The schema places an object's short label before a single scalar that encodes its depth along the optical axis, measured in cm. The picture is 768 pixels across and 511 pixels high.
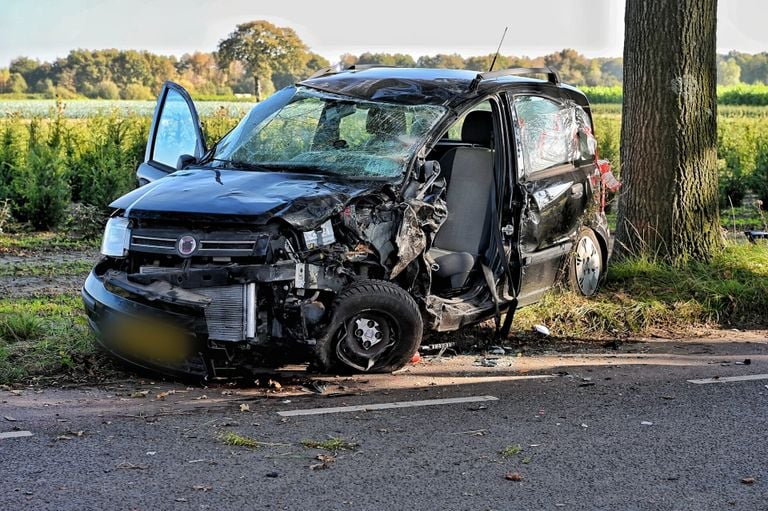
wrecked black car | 626
